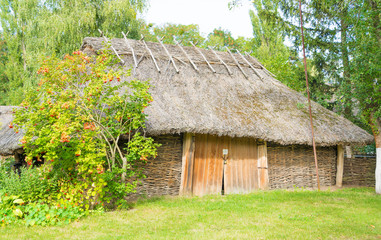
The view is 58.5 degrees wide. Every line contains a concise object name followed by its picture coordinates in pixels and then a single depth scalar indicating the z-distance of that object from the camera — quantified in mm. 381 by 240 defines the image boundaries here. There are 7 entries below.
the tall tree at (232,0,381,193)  9242
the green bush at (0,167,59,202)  6559
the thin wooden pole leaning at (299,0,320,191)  9865
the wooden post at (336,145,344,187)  11578
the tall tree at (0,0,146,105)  14773
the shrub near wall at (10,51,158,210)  6445
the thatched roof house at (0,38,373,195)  9086
